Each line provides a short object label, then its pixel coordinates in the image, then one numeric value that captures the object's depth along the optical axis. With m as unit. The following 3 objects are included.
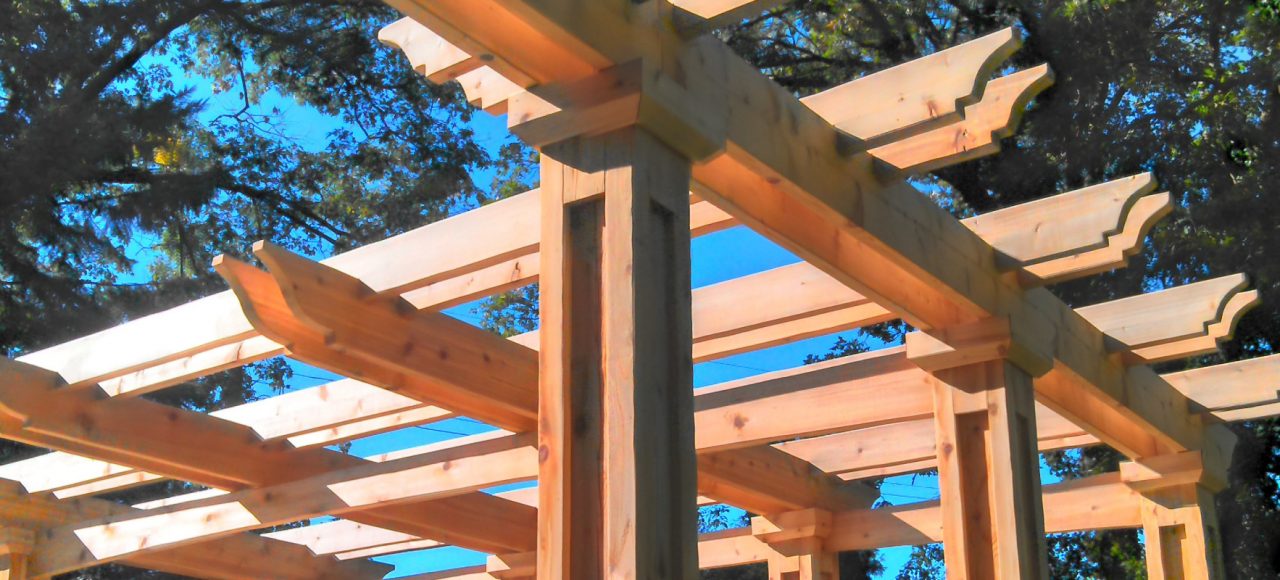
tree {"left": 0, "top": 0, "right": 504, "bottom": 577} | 11.59
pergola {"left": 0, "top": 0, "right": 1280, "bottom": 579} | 2.96
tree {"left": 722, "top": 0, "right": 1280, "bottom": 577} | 10.40
